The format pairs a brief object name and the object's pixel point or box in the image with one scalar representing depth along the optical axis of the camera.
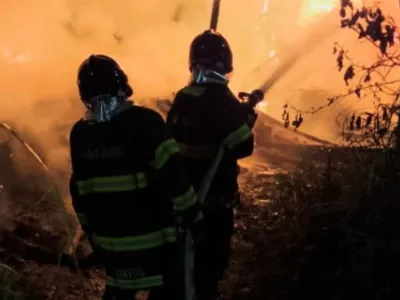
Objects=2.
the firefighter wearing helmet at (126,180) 3.72
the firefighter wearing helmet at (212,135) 4.52
